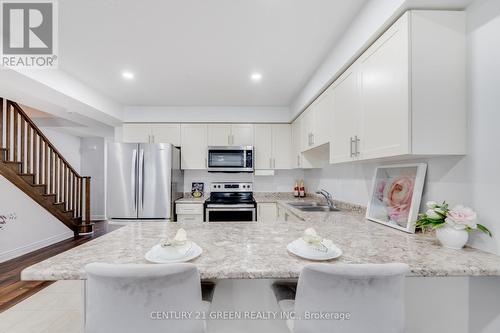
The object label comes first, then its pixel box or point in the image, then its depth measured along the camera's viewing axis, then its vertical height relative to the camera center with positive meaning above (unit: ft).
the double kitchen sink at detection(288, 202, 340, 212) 9.62 -1.65
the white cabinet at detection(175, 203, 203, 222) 11.66 -2.10
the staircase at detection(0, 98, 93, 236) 11.16 -0.05
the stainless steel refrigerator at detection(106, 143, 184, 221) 11.06 -0.58
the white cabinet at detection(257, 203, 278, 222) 11.65 -2.16
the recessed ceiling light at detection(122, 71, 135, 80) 8.66 +3.52
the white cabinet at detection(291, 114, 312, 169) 10.89 +1.07
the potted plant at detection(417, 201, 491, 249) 3.83 -0.96
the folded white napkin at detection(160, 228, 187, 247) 3.69 -1.12
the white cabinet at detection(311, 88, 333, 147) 7.58 +1.65
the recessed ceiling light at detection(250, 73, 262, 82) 8.86 +3.51
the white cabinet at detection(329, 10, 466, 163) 4.17 +1.50
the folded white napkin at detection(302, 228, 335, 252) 3.68 -1.16
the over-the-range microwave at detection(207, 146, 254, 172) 12.35 +0.48
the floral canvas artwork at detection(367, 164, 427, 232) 5.07 -0.67
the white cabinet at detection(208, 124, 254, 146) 12.94 +1.83
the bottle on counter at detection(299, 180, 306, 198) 13.14 -1.29
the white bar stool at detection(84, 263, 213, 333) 2.71 -1.52
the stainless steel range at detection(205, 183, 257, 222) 11.35 -2.01
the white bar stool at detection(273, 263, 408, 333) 2.77 -1.59
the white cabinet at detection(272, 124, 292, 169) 13.10 +1.22
